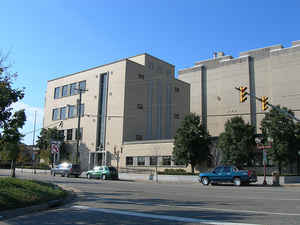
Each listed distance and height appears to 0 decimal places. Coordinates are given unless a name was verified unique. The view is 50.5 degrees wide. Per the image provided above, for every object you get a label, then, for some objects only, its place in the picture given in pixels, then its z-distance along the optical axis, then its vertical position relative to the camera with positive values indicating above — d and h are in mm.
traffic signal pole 20369 +3910
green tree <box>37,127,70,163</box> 53438 +2883
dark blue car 25234 -1123
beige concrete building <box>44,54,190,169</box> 46812 +8077
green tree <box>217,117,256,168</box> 32906 +1976
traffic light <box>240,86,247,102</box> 20156 +4360
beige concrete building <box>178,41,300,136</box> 49375 +13786
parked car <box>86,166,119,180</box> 34906 -1454
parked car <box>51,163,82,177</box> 38000 -1320
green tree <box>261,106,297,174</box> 30875 +2349
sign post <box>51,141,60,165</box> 36594 +1201
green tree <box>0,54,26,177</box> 13145 +1922
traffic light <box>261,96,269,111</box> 20370 +3847
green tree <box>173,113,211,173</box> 36031 +1961
